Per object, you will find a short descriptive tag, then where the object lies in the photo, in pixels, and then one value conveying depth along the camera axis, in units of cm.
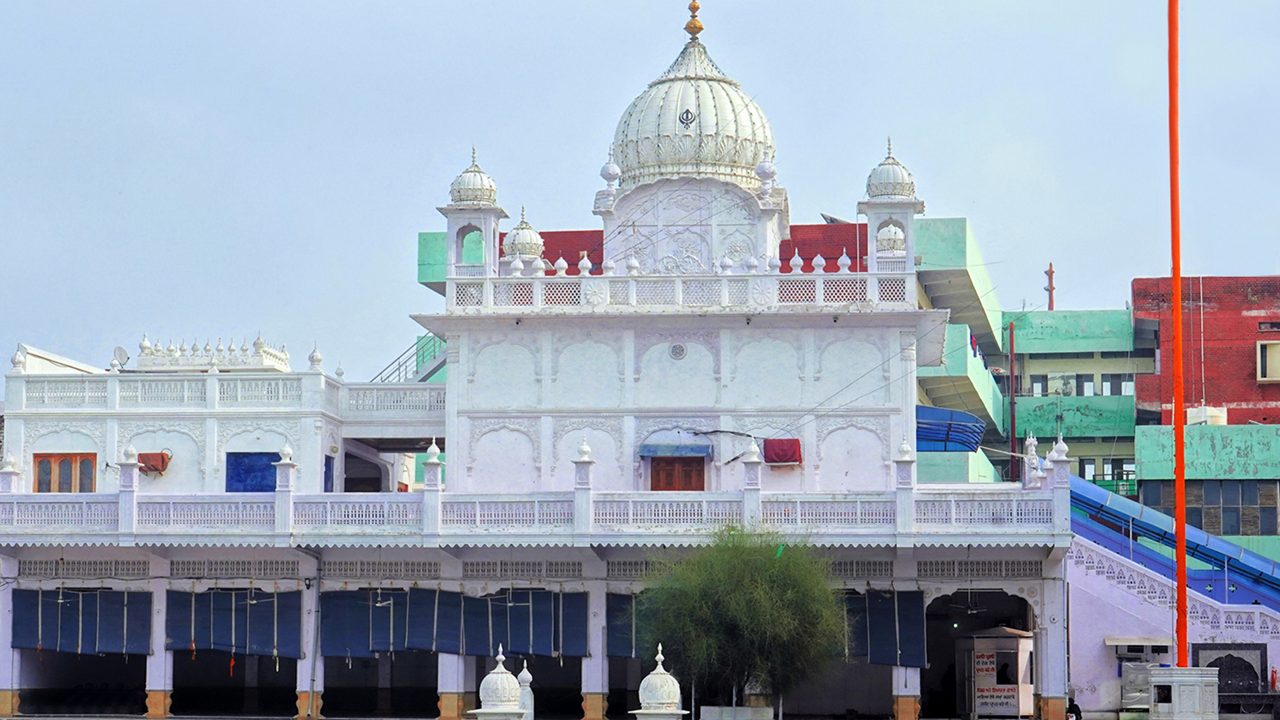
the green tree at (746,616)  3819
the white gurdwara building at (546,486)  4159
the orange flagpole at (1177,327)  3912
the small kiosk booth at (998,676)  4231
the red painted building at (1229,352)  6900
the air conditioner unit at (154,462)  4641
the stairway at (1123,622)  4522
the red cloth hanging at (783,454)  4453
